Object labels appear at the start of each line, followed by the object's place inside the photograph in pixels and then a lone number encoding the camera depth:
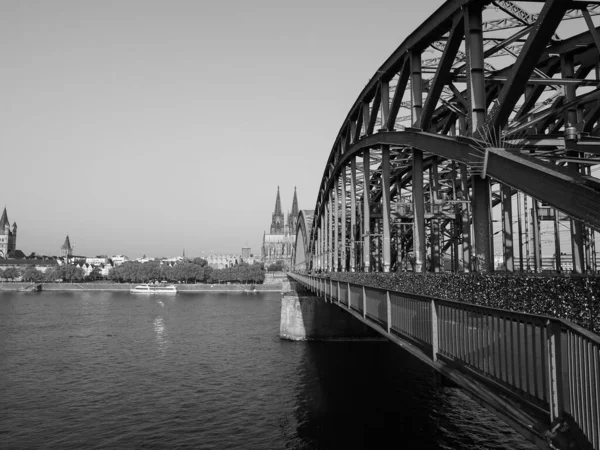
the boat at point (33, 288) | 142.57
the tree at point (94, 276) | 178.65
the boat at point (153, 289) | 131.62
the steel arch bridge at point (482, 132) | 9.38
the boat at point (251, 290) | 141.54
